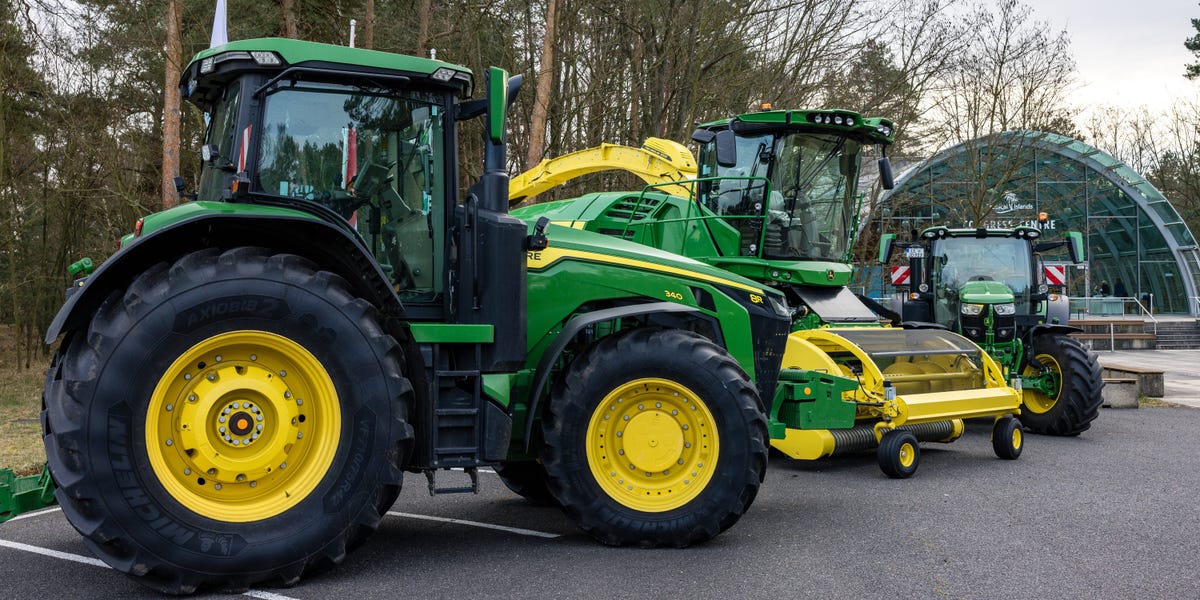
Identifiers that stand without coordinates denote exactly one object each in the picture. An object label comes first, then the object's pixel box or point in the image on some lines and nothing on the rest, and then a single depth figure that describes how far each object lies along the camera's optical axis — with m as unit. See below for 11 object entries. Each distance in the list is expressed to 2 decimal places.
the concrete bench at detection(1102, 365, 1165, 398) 16.28
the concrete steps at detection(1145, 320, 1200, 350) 31.62
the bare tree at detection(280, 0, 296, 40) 14.87
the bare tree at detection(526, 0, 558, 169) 14.96
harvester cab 8.74
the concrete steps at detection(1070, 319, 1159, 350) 30.38
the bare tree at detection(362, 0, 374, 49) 14.61
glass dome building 25.00
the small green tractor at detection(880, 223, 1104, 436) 11.48
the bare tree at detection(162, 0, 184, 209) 13.32
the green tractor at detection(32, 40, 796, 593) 4.54
